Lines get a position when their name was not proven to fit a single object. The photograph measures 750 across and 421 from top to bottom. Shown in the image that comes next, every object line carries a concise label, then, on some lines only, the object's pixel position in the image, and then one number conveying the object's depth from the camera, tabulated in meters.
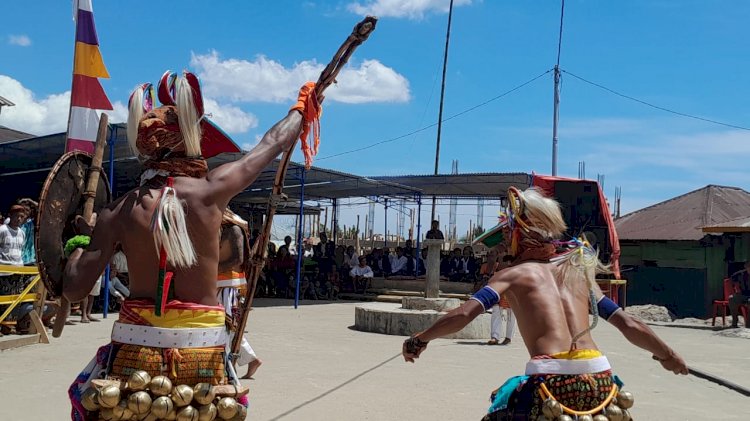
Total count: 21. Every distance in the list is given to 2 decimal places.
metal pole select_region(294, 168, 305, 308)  16.59
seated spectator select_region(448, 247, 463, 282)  21.42
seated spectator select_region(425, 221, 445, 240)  20.24
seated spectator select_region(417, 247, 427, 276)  23.51
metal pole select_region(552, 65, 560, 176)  23.34
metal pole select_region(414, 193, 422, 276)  21.92
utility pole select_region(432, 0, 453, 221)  33.47
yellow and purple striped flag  9.95
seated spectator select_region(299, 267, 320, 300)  20.69
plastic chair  16.84
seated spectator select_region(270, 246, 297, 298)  20.66
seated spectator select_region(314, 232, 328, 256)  22.22
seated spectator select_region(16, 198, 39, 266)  10.13
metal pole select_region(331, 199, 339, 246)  25.63
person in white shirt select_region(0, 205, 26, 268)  9.77
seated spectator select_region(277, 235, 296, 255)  20.34
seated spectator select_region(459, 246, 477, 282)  21.31
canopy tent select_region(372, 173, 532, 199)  19.25
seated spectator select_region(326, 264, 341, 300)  21.05
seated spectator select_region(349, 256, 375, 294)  21.80
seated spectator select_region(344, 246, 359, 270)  22.27
